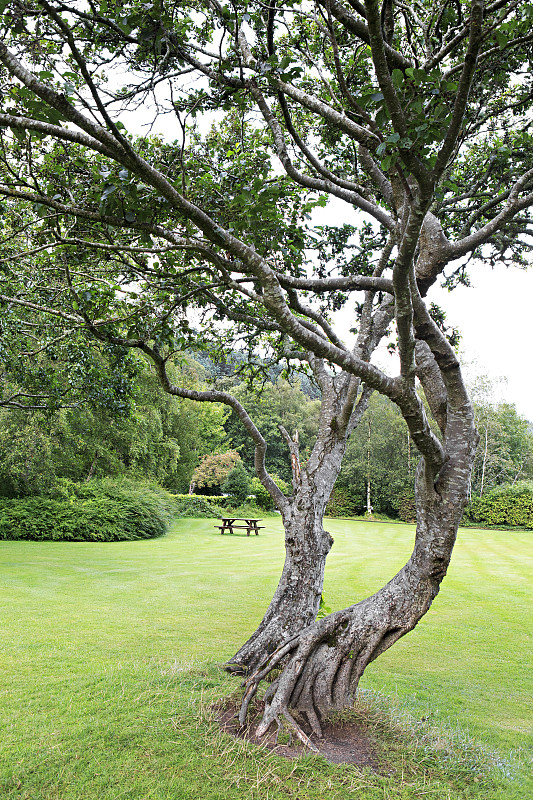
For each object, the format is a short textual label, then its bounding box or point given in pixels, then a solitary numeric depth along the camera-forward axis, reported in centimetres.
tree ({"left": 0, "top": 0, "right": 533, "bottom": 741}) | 317
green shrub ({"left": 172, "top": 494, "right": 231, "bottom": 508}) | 3472
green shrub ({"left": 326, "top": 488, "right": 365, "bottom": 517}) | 3984
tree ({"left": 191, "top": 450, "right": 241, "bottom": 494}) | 3600
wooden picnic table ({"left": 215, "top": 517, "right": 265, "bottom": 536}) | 2461
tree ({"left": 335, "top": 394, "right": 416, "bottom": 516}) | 3897
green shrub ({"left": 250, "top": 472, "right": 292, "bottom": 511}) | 3553
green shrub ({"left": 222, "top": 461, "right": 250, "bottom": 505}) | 3341
